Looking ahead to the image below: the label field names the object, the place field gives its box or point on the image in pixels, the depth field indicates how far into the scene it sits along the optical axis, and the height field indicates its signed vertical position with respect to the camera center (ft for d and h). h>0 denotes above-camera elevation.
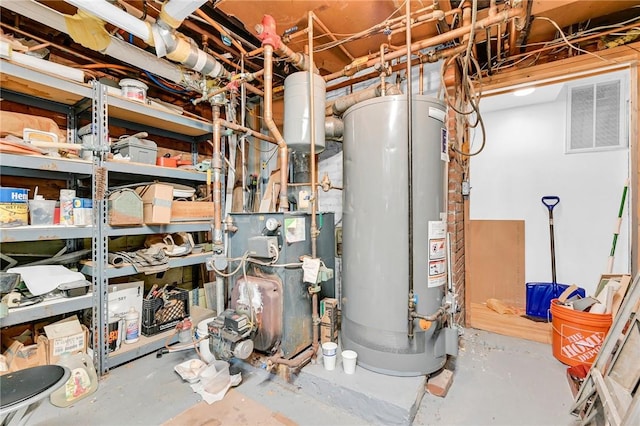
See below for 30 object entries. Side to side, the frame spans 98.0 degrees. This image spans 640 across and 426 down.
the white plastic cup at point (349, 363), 5.44 -2.96
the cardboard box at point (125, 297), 6.29 -1.98
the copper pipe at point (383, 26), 6.08 +4.28
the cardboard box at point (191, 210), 7.11 +0.07
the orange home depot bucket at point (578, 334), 6.00 -2.75
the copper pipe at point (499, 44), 6.36 +4.18
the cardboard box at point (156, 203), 6.40 +0.23
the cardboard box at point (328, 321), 6.56 -2.59
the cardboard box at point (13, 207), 4.92 +0.12
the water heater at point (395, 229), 5.36 -0.34
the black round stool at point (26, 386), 3.09 -2.10
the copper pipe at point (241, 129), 7.31 +2.33
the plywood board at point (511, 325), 7.66 -3.35
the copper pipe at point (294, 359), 5.44 -2.96
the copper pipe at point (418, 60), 6.57 +3.97
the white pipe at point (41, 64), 4.80 +2.84
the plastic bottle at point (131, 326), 6.51 -2.67
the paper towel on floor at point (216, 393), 5.16 -3.41
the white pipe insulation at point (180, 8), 5.06 +3.82
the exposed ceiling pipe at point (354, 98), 6.19 +2.94
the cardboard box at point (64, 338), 5.42 -2.51
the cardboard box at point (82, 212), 5.72 +0.02
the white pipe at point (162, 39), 4.89 +3.63
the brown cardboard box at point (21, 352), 5.17 -2.65
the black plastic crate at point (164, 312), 6.89 -2.57
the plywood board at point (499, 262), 10.34 -1.95
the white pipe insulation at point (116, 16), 4.75 +3.58
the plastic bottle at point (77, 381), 4.98 -3.15
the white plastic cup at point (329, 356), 5.61 -2.93
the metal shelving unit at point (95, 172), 5.00 +0.89
